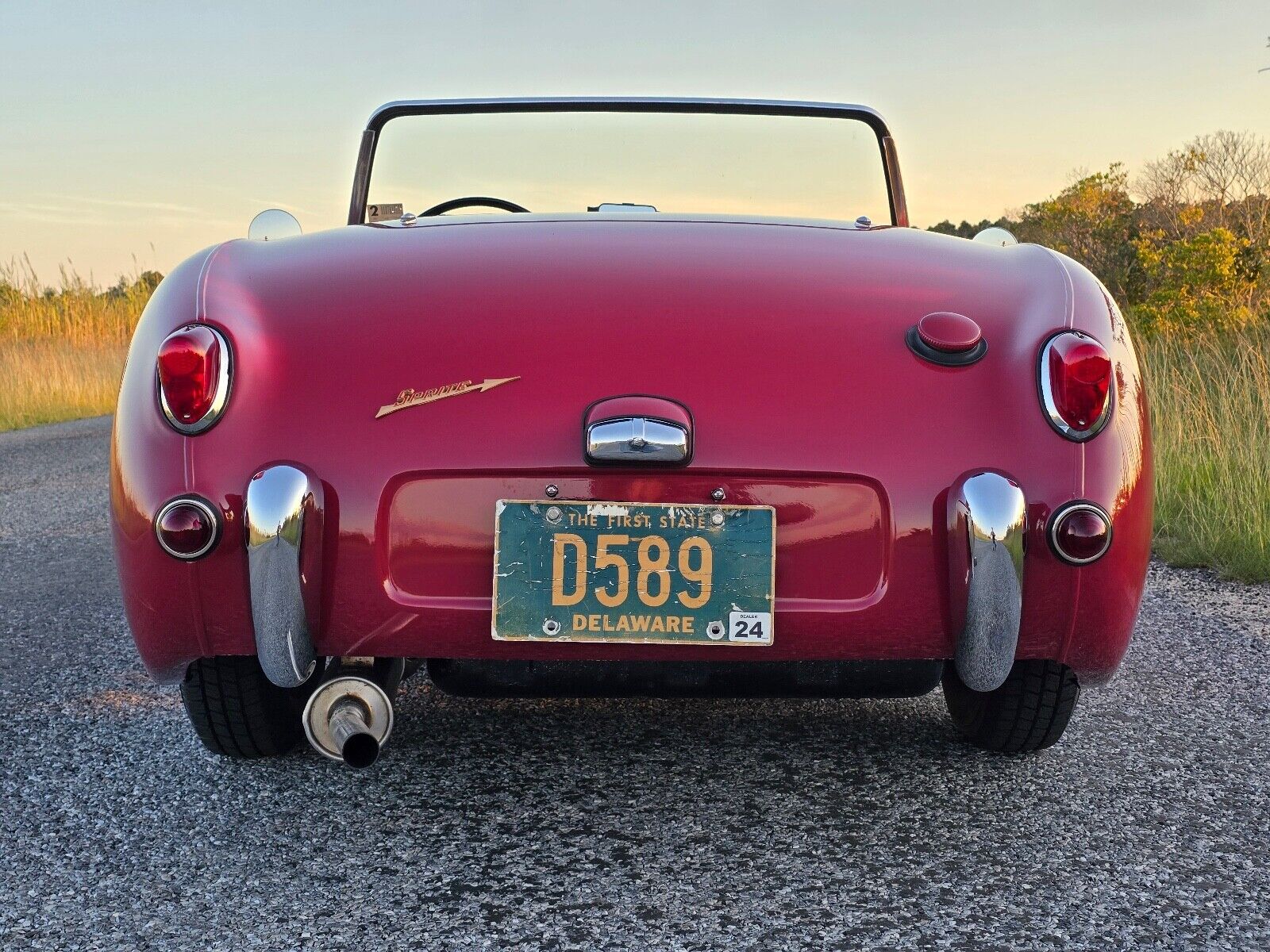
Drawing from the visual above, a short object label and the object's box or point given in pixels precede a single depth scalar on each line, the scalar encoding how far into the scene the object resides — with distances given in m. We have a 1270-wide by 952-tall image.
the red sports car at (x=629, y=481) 2.24
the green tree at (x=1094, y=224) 31.39
